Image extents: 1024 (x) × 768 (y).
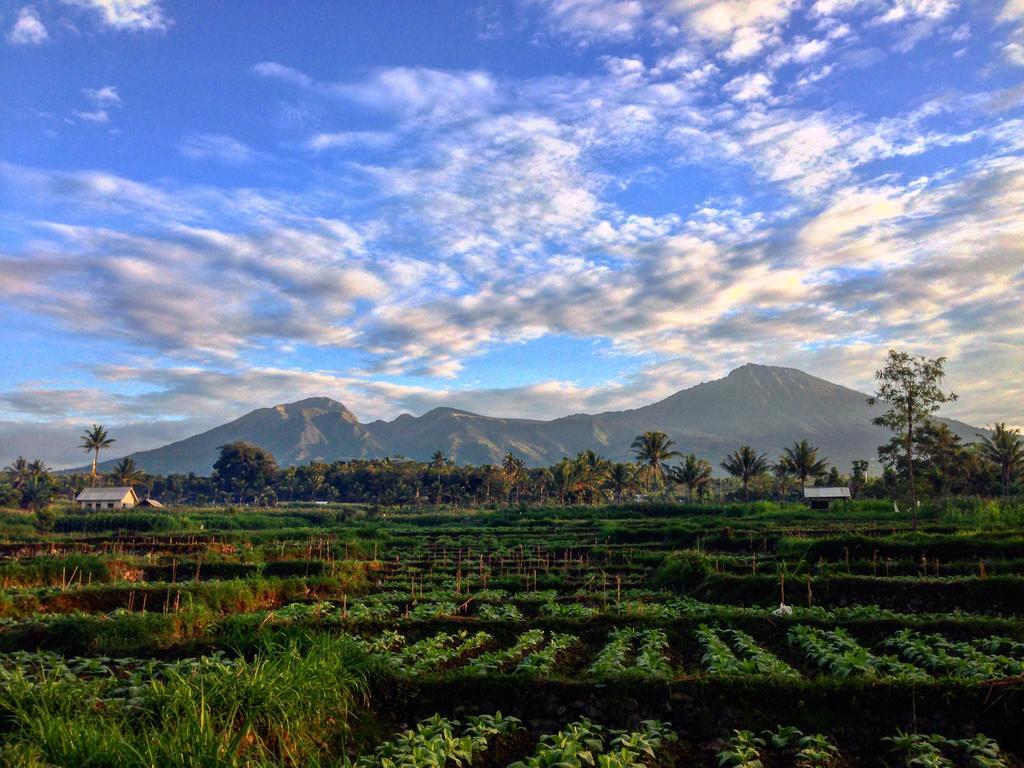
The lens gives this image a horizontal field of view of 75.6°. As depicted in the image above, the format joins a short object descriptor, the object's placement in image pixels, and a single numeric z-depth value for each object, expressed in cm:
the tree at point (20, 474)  10119
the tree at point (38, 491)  8608
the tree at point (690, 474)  7538
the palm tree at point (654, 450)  7662
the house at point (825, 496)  6209
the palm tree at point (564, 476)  8450
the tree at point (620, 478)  8481
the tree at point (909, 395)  4025
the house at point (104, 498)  8012
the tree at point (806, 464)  7169
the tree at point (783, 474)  7600
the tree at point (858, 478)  7788
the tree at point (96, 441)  9075
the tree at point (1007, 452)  5775
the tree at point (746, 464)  7206
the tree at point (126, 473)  9606
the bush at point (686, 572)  2452
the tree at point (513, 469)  9506
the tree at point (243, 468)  11888
